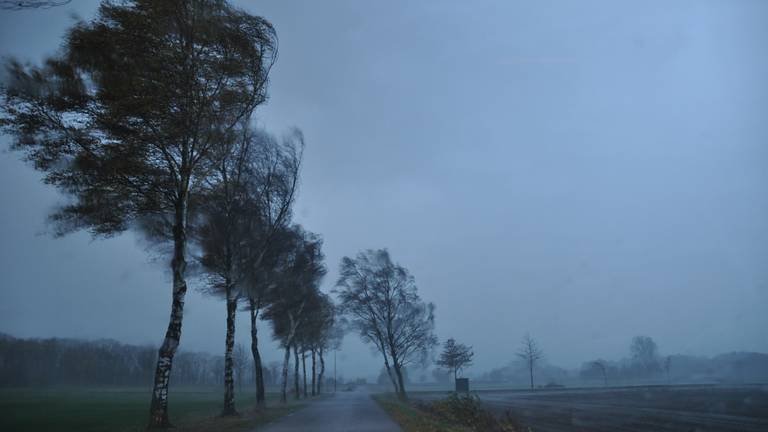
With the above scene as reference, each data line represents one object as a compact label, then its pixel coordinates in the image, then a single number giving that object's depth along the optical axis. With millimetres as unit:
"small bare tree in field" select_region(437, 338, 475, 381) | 63406
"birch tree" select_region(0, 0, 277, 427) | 13453
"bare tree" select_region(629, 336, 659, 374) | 103000
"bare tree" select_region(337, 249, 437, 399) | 45219
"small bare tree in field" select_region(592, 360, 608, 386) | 80450
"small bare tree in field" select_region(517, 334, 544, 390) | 85156
